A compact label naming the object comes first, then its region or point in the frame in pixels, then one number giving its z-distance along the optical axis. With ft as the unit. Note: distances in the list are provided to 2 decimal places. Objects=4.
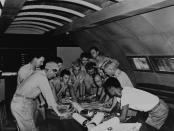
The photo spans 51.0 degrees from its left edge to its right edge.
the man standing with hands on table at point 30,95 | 9.31
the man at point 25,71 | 14.29
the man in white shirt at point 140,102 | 8.28
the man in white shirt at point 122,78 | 11.98
